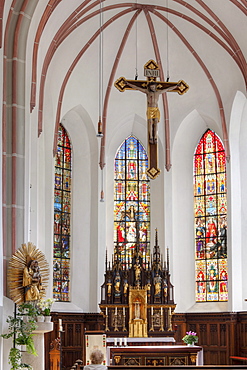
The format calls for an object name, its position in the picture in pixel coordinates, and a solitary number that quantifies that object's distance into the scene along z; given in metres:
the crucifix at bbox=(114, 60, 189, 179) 17.05
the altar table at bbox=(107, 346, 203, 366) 17.86
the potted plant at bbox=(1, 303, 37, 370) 12.63
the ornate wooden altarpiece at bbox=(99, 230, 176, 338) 20.81
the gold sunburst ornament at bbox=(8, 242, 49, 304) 13.69
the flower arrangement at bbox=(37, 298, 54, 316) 13.82
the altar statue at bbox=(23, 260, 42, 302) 13.70
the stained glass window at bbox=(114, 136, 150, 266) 24.61
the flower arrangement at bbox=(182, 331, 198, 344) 18.80
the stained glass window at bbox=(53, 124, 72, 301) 23.34
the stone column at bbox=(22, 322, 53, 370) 13.52
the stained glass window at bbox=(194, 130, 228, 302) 23.72
